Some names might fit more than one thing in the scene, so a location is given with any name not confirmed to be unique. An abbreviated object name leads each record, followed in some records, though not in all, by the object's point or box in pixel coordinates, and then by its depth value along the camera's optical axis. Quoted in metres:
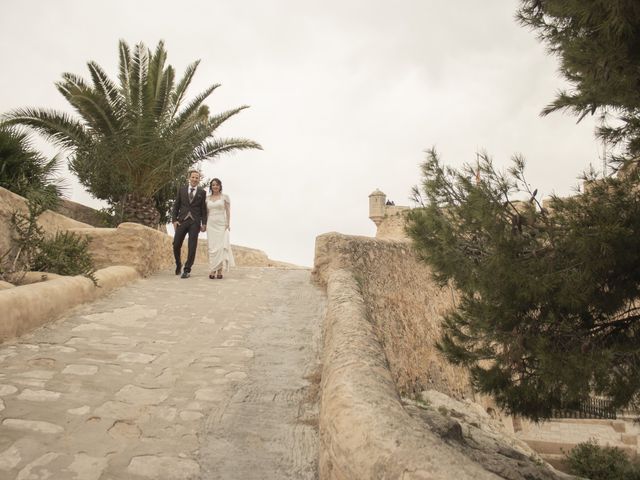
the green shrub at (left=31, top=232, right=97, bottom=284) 5.45
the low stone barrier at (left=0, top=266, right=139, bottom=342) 3.68
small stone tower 29.26
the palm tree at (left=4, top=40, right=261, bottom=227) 11.25
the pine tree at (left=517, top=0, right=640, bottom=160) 2.99
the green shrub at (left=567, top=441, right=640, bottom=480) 9.85
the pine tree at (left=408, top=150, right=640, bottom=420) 3.23
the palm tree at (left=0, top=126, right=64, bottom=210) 8.76
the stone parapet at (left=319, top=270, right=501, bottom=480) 1.57
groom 7.29
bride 7.37
